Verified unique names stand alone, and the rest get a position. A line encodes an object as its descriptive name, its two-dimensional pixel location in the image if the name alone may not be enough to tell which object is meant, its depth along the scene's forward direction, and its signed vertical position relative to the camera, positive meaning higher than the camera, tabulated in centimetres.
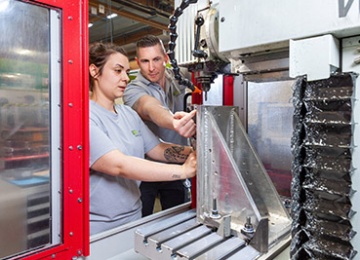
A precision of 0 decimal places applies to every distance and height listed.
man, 147 +13
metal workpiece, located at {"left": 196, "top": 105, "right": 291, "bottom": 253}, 89 -22
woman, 107 -13
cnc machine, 56 -5
